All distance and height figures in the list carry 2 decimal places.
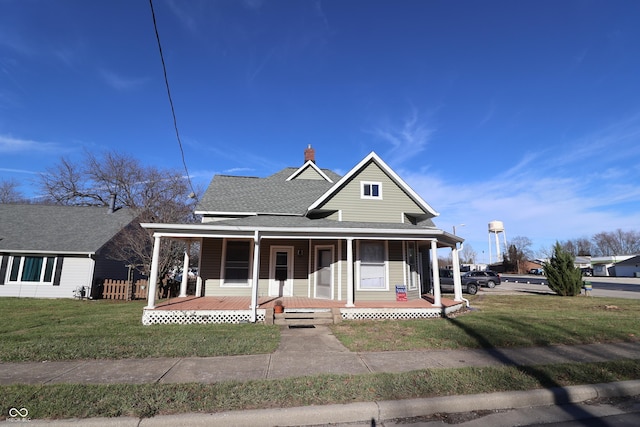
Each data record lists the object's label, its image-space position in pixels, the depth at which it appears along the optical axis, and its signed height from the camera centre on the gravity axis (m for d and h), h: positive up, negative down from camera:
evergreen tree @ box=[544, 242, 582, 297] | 19.73 -0.02
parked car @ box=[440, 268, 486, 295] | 21.61 -0.79
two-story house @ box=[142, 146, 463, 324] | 10.81 +0.87
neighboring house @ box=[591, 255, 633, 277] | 61.69 +1.82
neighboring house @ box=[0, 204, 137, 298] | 16.38 +0.53
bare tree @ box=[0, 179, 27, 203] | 37.66 +8.62
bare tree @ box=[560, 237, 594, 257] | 102.71 +9.34
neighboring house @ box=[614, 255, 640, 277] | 55.38 +1.30
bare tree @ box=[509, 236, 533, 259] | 102.32 +8.37
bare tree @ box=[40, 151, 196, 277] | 19.16 +6.13
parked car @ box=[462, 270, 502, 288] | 30.32 -0.43
